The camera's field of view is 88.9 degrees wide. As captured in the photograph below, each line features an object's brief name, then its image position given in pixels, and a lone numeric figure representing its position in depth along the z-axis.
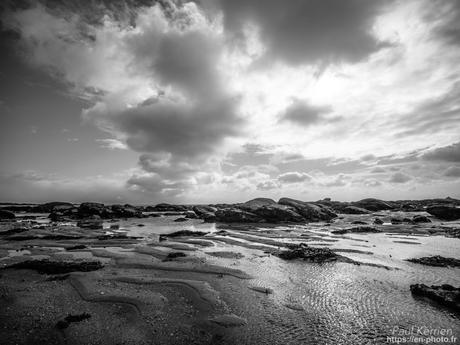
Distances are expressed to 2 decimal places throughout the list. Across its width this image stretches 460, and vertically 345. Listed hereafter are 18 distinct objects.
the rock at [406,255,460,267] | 15.08
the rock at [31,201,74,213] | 83.74
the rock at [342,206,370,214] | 70.88
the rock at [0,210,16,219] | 57.86
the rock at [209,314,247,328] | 8.28
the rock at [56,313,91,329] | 7.96
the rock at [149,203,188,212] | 117.79
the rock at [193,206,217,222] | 64.71
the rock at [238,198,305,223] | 48.31
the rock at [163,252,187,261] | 17.69
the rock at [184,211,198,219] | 64.50
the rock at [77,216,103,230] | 39.55
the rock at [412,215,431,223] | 42.37
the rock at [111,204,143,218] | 68.40
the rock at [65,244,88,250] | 21.70
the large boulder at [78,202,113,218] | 65.50
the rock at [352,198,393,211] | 83.62
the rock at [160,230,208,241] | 29.44
